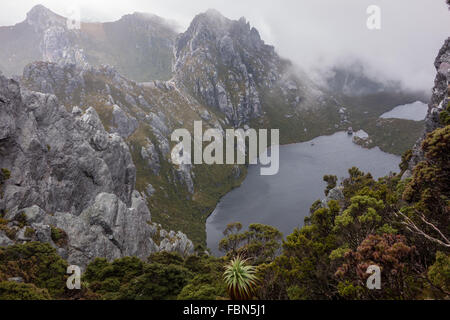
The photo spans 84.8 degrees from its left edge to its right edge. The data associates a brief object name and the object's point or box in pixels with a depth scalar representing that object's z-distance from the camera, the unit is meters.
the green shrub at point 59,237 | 52.50
